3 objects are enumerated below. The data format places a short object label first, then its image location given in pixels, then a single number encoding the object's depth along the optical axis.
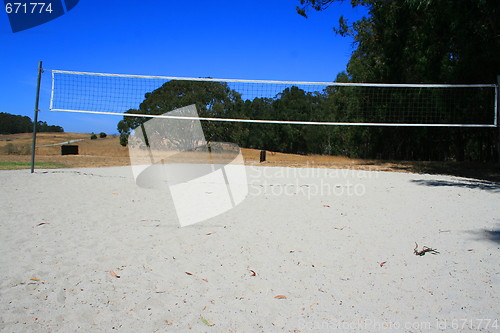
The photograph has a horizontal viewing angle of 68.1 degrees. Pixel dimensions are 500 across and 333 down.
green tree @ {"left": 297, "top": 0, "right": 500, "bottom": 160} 9.76
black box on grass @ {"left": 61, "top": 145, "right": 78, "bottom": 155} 14.60
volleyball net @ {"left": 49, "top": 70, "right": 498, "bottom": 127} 10.98
